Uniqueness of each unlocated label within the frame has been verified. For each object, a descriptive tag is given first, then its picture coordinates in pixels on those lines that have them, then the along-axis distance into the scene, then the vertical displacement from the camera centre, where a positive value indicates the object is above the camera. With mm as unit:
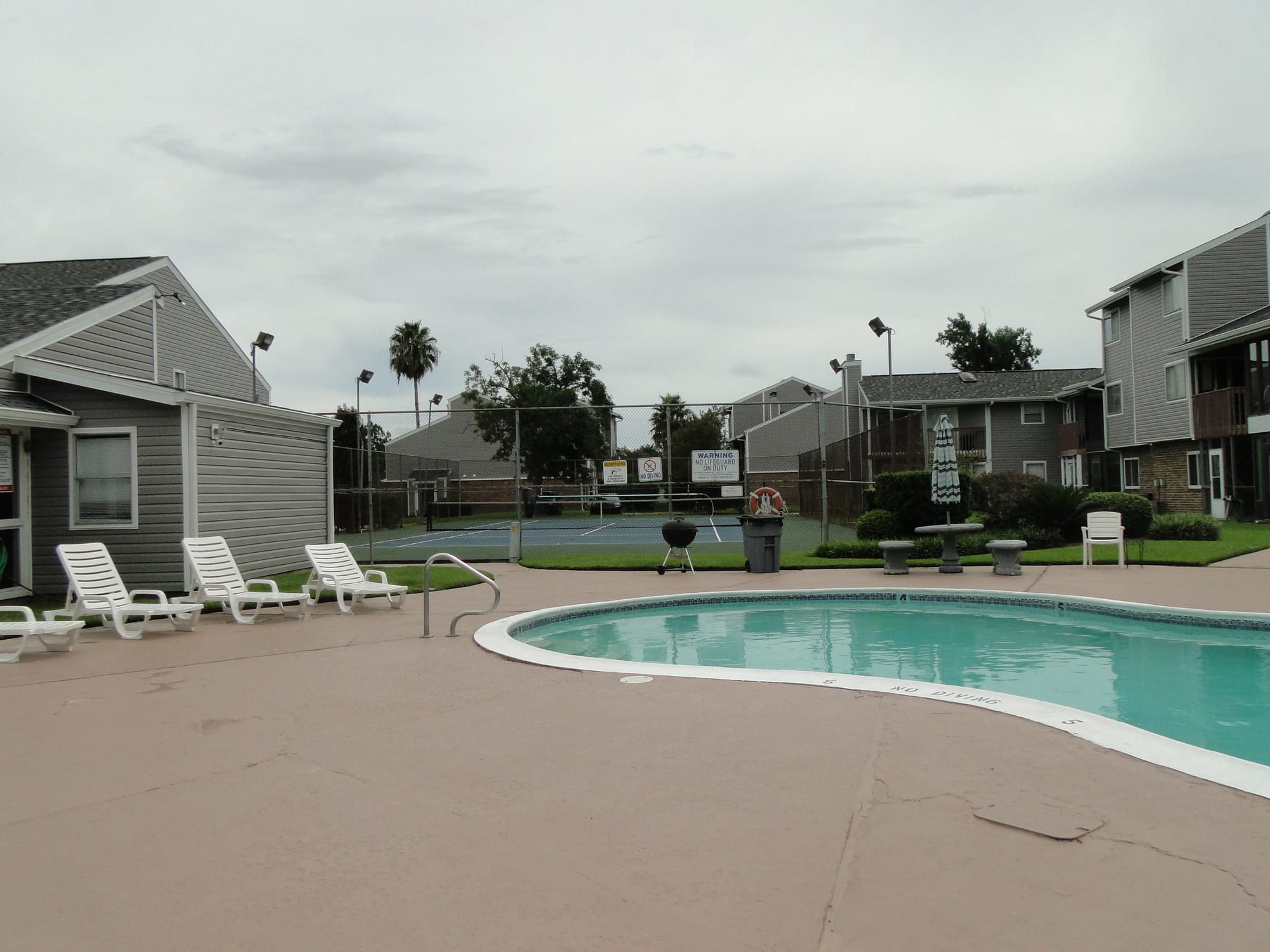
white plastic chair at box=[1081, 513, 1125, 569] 15438 -683
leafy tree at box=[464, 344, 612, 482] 21859 +3411
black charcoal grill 15320 -525
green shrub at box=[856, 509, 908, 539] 17938 -545
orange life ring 16812 -20
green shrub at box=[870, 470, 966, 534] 17703 -42
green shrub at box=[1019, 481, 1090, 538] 18948 -287
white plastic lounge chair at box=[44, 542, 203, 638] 9617 -882
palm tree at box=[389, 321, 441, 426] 62562 +10679
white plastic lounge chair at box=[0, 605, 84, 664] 8508 -1095
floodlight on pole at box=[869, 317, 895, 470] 19594 +3955
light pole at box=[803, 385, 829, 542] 16328 +120
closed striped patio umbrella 15375 +376
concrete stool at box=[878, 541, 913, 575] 14336 -914
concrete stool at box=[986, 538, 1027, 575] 14172 -906
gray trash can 15250 -708
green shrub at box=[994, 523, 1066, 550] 18625 -872
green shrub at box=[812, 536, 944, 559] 16953 -963
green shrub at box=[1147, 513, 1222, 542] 19375 -792
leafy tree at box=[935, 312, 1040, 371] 62906 +10228
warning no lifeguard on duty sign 16891 +647
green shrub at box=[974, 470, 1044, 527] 20297 +6
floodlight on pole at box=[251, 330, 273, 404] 18359 +3422
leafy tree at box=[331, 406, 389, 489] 28453 +2670
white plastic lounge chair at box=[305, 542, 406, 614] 11461 -879
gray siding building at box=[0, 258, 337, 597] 12875 +694
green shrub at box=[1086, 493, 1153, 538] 19250 -342
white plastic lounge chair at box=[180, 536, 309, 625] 10656 -865
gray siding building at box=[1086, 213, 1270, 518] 25797 +3564
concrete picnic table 14656 -610
